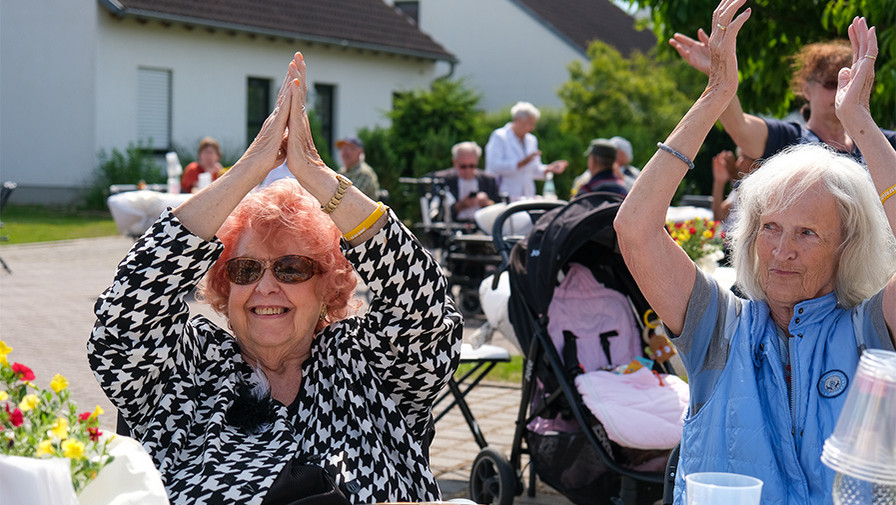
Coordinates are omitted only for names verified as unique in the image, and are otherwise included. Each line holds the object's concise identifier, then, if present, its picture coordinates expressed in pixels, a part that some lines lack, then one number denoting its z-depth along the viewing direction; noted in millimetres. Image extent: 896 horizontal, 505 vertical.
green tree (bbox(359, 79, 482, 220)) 20312
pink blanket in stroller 3910
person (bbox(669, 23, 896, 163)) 4301
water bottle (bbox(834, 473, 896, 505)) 1511
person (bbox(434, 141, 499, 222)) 12023
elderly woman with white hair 2482
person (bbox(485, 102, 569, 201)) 12812
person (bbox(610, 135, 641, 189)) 13345
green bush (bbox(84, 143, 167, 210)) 21156
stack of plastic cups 1452
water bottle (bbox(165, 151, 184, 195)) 11352
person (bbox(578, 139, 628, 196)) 9242
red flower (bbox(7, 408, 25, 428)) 1525
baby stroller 4023
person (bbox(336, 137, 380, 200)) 12086
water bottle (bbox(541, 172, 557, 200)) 12344
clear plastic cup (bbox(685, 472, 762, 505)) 1634
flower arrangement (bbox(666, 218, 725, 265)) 5309
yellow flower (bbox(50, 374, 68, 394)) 1554
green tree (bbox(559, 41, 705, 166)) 21719
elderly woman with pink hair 2625
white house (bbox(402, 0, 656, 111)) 31438
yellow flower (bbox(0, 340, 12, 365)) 1569
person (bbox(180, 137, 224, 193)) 12023
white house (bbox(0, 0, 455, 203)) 21438
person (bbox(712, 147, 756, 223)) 8394
